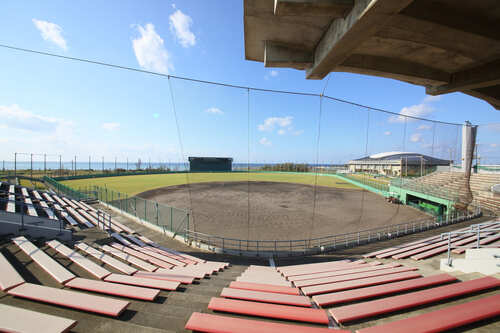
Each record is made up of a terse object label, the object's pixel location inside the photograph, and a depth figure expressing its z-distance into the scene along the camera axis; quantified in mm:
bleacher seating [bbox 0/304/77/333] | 1903
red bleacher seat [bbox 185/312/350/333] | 2104
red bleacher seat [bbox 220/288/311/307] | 3005
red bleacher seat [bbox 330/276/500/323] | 2536
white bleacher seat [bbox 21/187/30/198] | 12656
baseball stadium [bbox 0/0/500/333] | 2418
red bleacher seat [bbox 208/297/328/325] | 2414
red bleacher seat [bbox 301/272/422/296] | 3652
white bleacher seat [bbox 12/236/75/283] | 3373
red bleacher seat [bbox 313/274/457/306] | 3063
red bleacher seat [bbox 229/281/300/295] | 3607
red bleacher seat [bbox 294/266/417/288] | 4227
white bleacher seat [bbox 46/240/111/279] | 3779
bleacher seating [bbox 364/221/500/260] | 6586
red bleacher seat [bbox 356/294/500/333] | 2055
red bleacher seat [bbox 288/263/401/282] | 4812
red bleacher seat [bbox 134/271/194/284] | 4055
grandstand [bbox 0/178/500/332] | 2236
